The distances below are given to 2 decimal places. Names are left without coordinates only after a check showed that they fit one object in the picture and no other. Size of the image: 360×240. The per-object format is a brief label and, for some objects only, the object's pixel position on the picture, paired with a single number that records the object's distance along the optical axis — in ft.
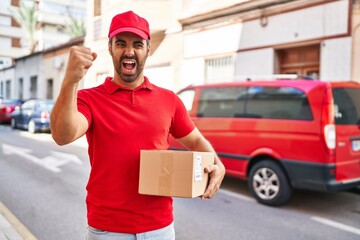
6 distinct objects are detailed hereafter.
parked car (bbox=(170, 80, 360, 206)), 17.13
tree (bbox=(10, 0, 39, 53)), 123.84
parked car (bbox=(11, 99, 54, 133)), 49.70
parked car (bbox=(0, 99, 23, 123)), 63.46
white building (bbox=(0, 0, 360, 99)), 30.55
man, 6.02
